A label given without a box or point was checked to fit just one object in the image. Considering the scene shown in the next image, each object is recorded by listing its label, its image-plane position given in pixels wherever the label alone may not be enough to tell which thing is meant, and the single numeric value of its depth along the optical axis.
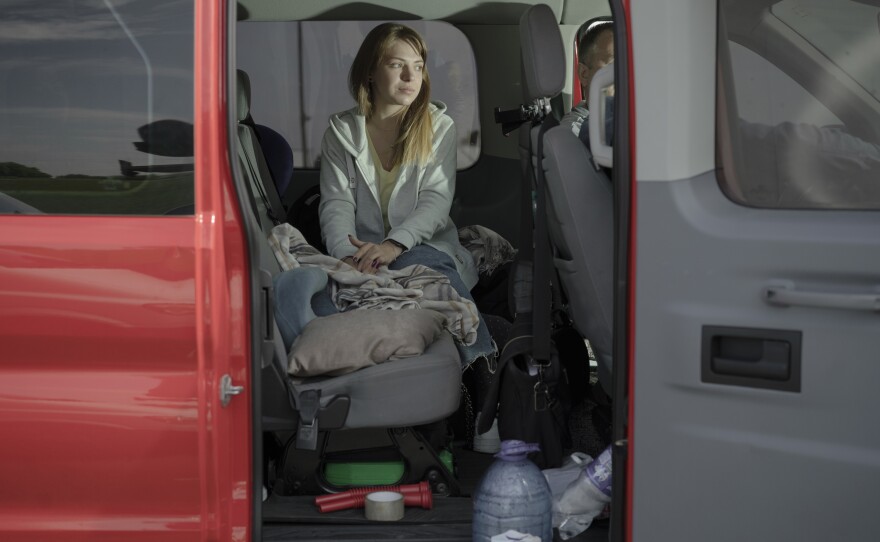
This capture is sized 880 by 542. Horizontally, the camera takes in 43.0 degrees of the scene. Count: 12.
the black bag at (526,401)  3.11
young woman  3.81
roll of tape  2.91
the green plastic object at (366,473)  3.21
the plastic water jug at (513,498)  2.68
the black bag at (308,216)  4.31
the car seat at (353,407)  2.82
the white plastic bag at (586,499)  2.77
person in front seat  3.95
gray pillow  2.99
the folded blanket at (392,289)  3.36
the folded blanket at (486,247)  4.09
